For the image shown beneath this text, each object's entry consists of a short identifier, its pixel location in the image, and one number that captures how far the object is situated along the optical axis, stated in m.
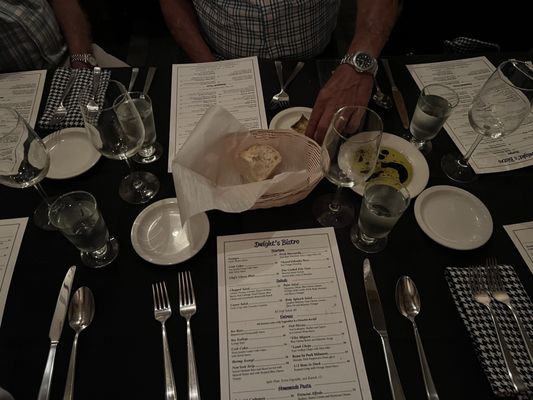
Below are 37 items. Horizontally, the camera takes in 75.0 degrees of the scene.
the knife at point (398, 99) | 1.00
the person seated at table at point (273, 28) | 1.21
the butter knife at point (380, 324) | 0.60
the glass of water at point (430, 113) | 0.88
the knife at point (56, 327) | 0.60
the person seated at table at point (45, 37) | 1.18
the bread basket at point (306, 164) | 0.77
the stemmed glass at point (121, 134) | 0.75
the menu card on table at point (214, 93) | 1.00
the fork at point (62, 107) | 0.98
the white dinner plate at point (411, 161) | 0.86
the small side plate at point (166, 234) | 0.74
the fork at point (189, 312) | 0.60
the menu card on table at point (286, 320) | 0.61
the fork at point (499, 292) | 0.64
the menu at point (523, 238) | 0.76
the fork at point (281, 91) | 1.04
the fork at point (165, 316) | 0.60
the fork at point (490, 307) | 0.60
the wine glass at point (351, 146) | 0.72
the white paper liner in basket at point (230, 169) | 0.74
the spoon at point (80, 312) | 0.65
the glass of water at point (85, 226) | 0.70
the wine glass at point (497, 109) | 0.84
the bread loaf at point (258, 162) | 0.83
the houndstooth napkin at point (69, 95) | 0.97
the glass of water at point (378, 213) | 0.71
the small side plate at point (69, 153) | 0.88
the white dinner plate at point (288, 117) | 0.99
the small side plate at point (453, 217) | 0.77
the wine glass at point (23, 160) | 0.74
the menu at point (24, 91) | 1.01
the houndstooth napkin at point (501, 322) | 0.61
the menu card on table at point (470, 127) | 0.93
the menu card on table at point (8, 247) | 0.71
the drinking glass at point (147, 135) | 0.89
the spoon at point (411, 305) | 0.62
